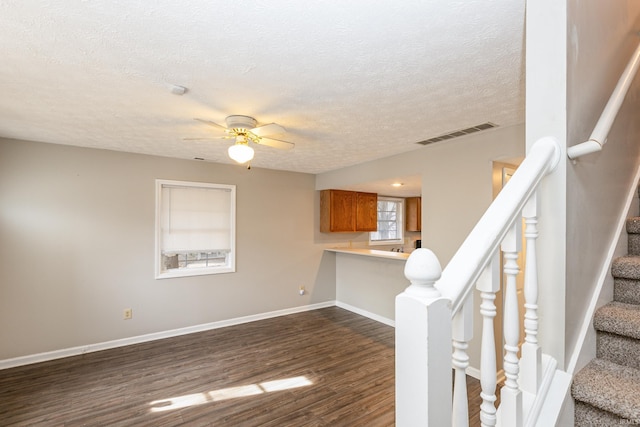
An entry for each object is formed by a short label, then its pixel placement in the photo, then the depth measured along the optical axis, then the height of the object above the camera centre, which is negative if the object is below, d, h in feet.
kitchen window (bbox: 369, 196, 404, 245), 21.36 -0.45
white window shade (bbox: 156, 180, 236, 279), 13.85 -0.65
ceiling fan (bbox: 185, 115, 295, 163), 8.20 +2.48
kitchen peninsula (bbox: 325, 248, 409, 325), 15.02 -3.55
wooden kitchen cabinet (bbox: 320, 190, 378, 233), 17.67 +0.32
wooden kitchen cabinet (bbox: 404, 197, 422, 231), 22.35 +0.23
